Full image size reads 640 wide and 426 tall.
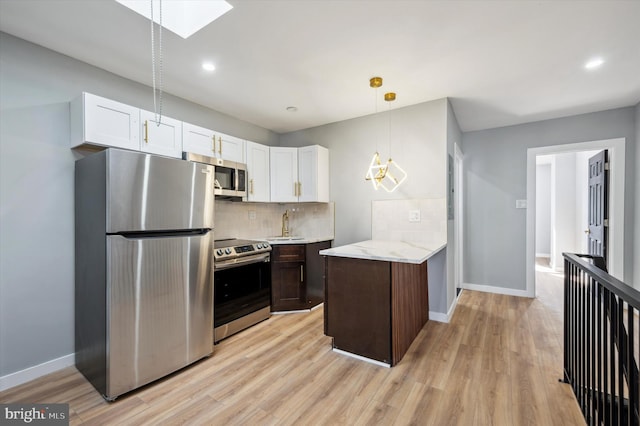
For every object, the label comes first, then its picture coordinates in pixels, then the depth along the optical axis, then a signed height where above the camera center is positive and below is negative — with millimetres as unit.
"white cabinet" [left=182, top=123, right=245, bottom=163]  2814 +728
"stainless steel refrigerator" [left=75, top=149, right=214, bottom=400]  1839 -414
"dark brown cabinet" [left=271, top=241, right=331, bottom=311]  3326 -797
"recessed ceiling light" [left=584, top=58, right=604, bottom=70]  2379 +1279
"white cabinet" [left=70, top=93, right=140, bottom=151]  2119 +697
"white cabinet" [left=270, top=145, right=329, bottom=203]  3746 +494
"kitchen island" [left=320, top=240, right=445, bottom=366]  2201 -751
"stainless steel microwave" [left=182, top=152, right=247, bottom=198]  2938 +381
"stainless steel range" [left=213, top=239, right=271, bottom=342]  2641 -768
